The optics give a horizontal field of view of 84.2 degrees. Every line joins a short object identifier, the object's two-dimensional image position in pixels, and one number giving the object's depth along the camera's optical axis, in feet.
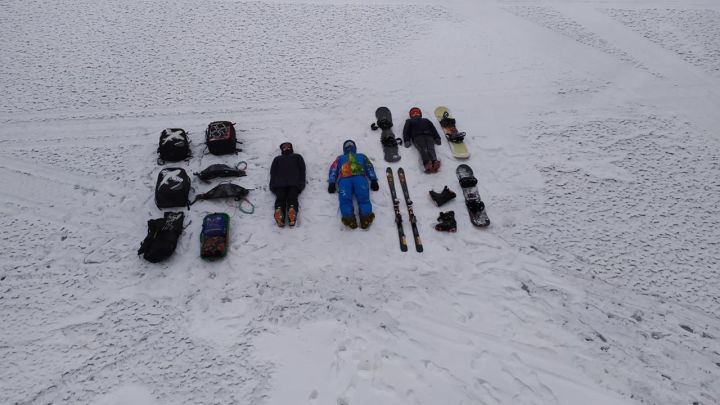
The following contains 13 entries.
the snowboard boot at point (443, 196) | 24.29
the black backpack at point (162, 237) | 21.54
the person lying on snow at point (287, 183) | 23.51
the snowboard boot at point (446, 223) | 23.03
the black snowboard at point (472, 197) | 23.57
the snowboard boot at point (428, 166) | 25.91
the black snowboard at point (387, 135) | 27.18
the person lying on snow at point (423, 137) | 26.20
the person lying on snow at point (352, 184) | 22.94
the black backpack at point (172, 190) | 23.93
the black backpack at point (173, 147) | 26.45
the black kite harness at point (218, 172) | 25.34
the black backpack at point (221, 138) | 26.78
